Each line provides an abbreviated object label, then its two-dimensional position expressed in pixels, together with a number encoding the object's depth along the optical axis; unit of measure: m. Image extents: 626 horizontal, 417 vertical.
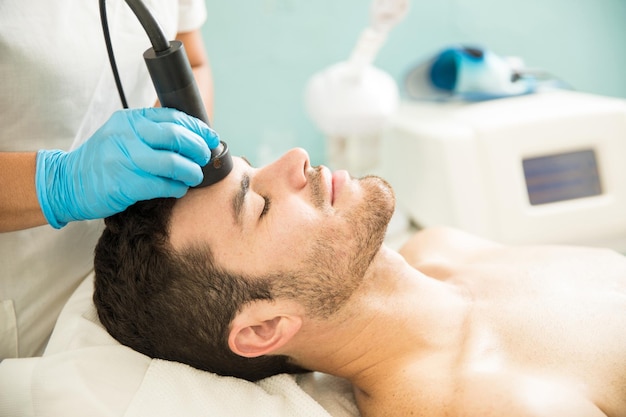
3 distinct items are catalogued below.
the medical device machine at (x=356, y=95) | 1.79
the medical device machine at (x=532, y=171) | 1.72
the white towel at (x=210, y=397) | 1.04
